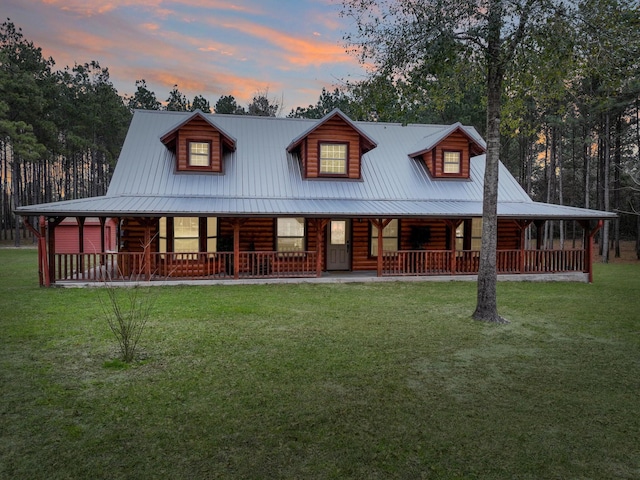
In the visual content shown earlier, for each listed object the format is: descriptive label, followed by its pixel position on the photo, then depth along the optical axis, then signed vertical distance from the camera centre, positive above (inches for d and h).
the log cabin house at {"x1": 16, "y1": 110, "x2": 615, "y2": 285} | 557.3 +27.9
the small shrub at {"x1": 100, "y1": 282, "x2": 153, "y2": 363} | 251.9 -75.7
